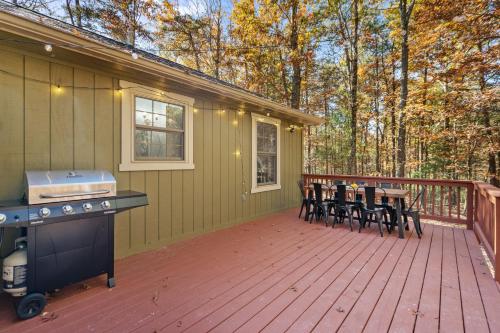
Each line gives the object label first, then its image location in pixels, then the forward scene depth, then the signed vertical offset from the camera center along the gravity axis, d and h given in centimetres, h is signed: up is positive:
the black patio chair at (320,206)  505 -79
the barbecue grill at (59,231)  198 -56
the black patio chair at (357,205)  480 -73
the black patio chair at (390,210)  454 -78
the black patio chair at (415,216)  427 -85
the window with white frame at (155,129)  334 +53
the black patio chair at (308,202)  541 -76
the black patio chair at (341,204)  480 -73
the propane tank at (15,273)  196 -82
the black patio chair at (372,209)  441 -76
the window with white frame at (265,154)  550 +29
